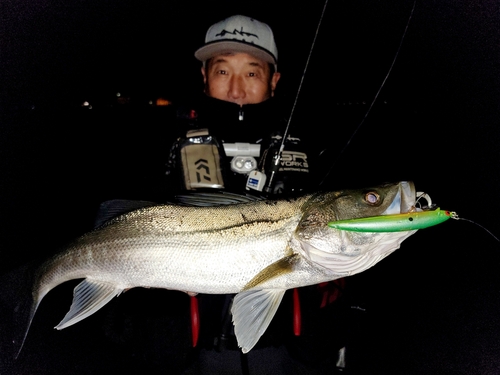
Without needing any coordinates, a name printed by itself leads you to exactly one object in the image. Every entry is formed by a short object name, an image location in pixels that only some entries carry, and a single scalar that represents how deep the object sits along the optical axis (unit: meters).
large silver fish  0.51
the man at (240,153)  0.64
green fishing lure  0.45
